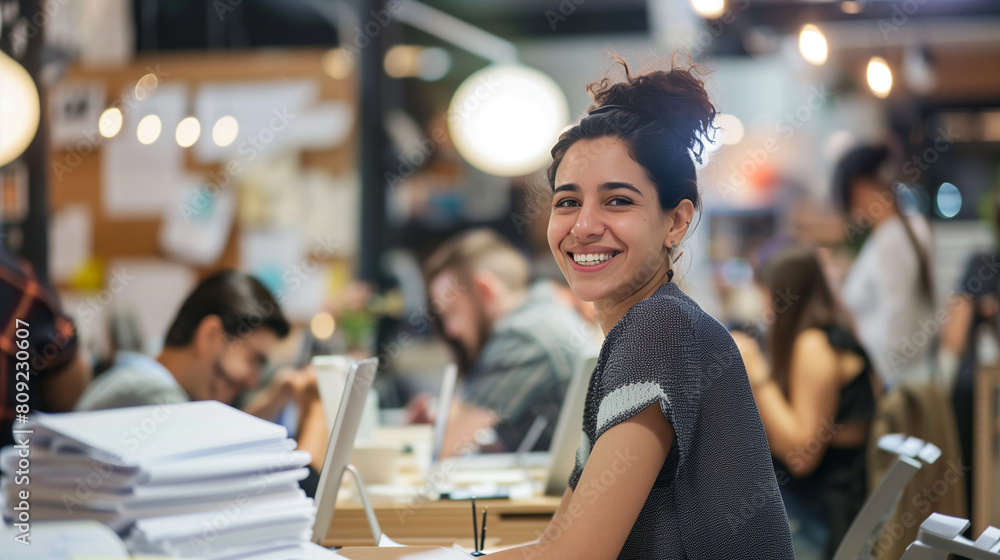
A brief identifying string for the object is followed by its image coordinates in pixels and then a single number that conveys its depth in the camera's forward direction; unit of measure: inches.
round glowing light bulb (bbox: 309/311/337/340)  216.0
